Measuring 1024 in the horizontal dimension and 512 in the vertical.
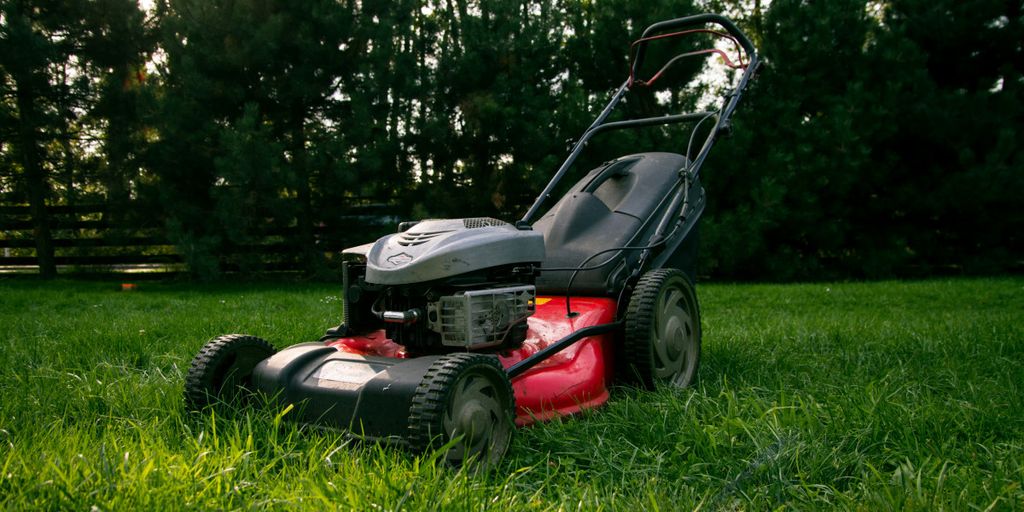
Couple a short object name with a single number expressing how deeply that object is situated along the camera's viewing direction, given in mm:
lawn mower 1962
